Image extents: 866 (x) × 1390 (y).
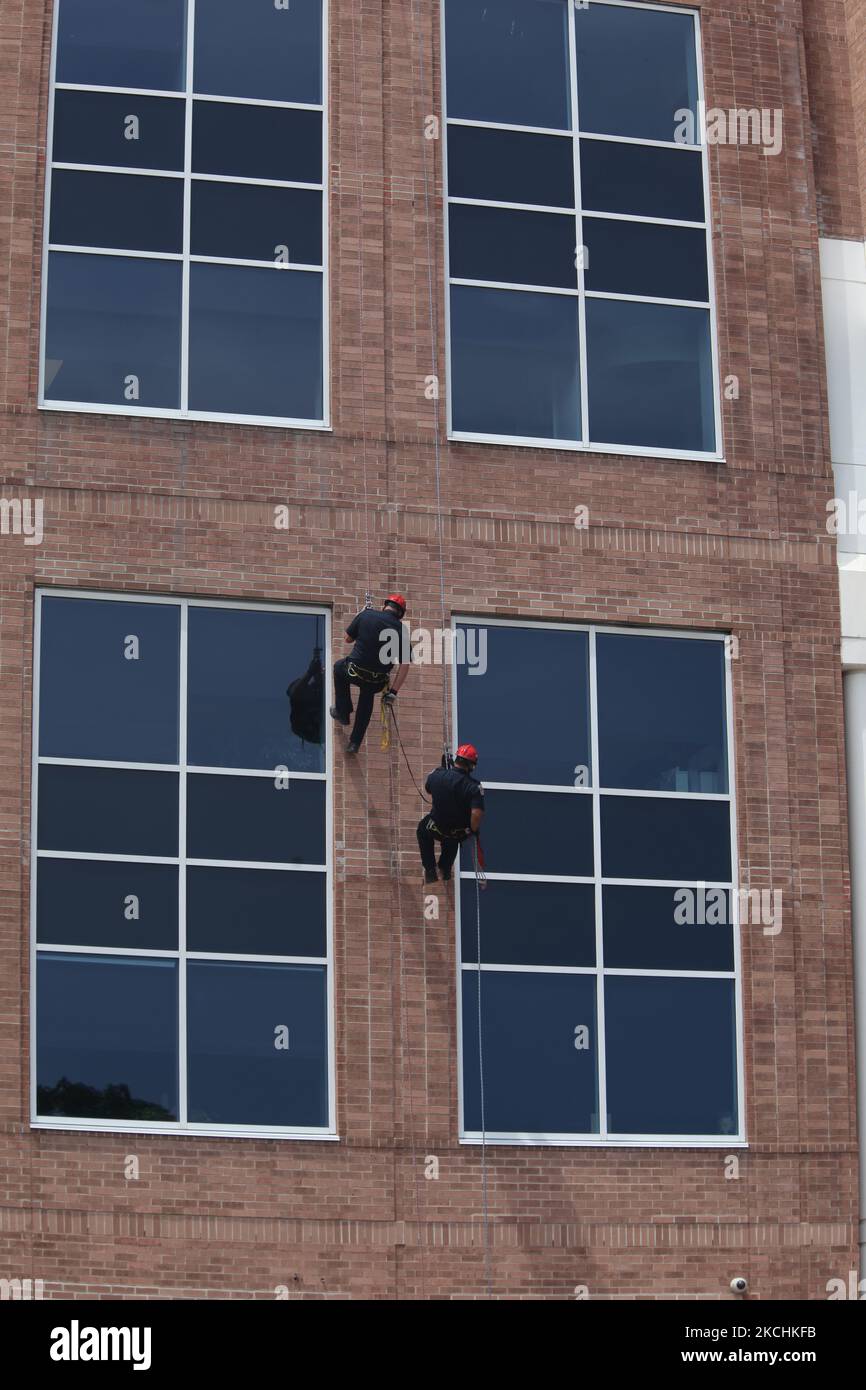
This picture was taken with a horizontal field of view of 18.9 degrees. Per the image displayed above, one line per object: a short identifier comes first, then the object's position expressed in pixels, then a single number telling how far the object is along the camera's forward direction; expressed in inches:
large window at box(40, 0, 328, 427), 965.2
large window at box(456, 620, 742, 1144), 934.4
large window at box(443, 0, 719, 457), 1000.9
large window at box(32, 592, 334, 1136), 898.7
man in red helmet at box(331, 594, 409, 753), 914.7
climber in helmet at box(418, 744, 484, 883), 902.4
